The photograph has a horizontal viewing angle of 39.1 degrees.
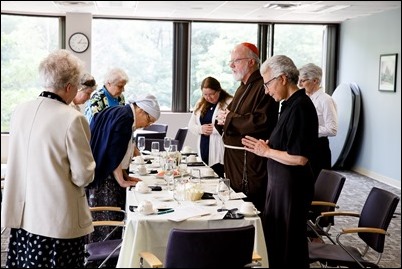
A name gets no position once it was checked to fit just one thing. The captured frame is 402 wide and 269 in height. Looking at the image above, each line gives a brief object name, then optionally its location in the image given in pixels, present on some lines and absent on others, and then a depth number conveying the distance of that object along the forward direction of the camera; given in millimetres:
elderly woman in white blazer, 2529
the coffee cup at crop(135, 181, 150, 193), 3488
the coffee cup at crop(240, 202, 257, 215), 2994
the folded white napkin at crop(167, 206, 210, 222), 2879
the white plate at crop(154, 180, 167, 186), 3820
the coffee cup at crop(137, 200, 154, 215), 2924
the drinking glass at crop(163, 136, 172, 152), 4662
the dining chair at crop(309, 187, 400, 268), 3322
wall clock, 9852
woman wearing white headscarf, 3477
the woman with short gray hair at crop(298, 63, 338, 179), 5133
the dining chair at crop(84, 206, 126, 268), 3252
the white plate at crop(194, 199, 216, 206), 3209
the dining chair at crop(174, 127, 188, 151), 7910
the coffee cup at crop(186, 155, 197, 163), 4834
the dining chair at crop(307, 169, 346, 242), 3971
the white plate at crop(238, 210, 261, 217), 2981
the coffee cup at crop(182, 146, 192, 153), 5492
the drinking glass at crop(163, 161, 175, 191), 3684
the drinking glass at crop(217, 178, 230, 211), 3343
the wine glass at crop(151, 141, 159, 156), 4836
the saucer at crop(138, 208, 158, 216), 2918
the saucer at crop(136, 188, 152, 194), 3482
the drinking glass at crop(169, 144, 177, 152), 4579
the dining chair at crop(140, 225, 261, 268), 2383
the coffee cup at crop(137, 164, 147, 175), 4167
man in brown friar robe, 3986
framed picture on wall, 8312
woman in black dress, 3170
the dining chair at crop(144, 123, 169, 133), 8469
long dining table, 2807
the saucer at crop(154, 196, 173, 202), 3295
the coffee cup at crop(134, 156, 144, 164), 4590
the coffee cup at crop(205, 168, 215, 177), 4123
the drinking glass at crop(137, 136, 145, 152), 4879
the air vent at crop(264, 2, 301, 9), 8430
